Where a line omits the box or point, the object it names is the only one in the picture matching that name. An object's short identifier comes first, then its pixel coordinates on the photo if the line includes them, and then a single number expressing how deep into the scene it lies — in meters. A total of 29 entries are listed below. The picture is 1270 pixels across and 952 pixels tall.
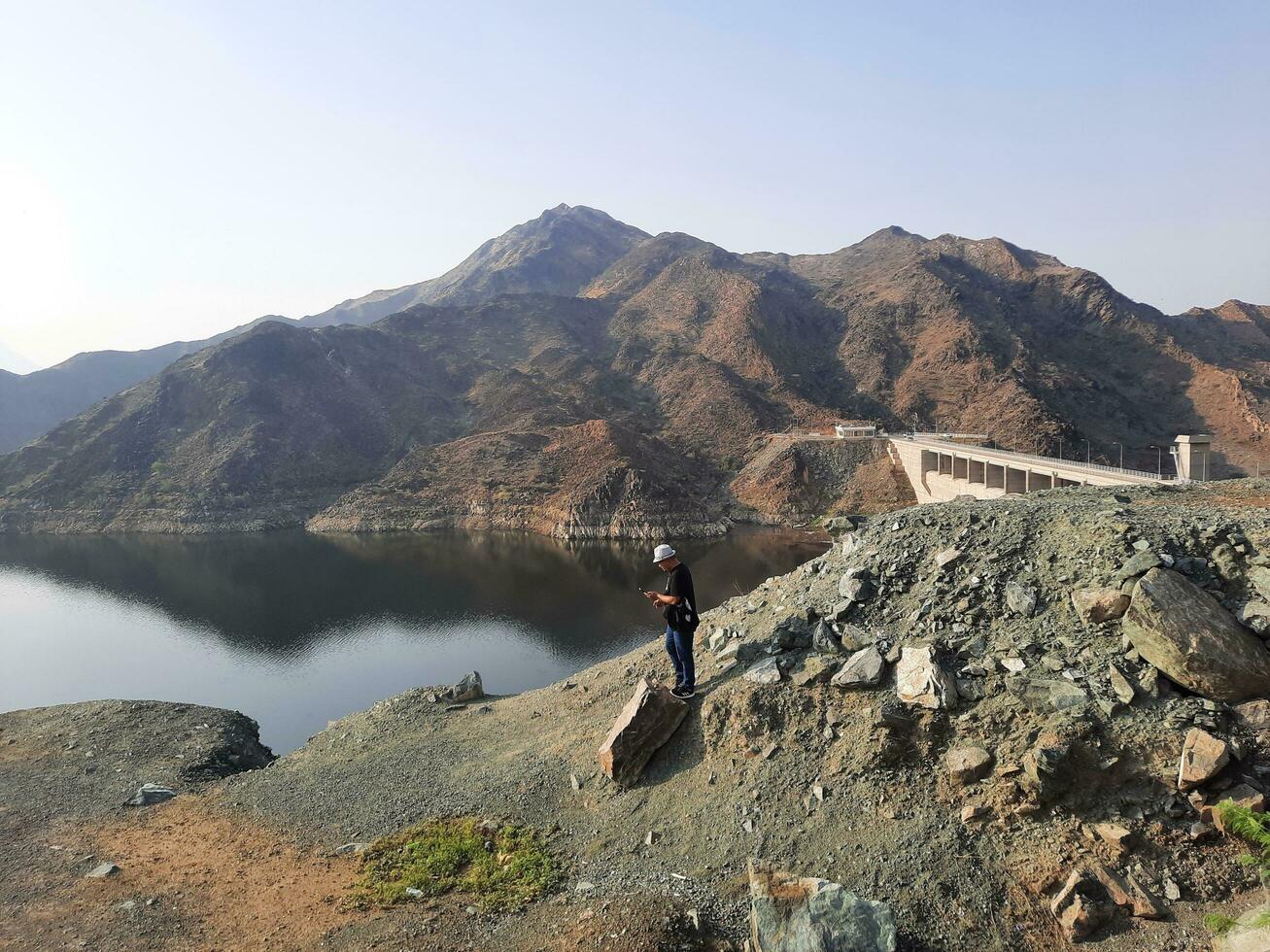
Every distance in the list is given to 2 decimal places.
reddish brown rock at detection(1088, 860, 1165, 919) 6.53
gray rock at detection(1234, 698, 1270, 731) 7.60
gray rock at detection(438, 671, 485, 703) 17.64
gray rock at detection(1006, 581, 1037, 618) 9.56
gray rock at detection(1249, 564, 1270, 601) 8.53
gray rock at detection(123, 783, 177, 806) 13.51
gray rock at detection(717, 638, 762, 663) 10.97
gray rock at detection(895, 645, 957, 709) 8.83
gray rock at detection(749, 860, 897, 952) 6.62
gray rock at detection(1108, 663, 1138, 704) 8.03
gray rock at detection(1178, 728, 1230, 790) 7.20
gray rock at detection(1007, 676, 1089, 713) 8.22
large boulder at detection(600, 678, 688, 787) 10.14
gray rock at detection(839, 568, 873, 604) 10.98
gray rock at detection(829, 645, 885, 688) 9.47
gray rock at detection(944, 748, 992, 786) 8.03
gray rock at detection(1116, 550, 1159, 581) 9.02
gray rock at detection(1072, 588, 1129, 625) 8.90
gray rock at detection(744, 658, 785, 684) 10.10
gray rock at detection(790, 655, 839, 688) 9.88
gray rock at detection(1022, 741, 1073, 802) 7.54
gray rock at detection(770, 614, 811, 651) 10.66
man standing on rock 10.40
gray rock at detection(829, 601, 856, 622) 10.79
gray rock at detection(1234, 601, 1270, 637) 8.16
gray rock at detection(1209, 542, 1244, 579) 8.87
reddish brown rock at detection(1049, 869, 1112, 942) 6.54
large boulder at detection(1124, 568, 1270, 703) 7.90
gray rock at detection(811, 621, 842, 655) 10.29
